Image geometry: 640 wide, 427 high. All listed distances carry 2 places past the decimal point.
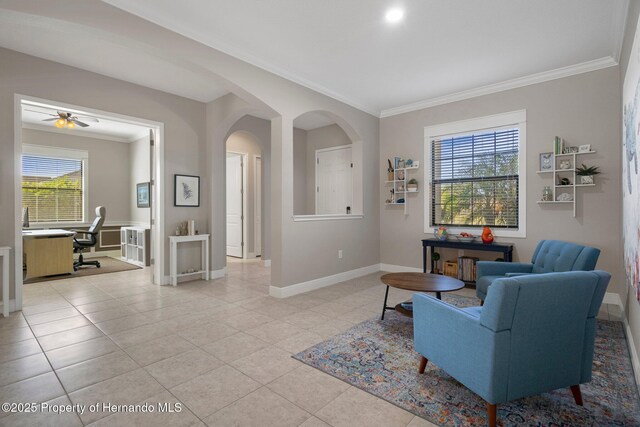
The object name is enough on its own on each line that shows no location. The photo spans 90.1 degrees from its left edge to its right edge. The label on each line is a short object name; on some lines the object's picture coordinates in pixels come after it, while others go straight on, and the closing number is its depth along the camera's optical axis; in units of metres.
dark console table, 4.18
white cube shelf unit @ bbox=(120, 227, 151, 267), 6.33
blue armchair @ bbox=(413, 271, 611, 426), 1.59
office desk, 5.20
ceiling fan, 5.08
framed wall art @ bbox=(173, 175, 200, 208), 4.91
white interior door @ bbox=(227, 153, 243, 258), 7.04
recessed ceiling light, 2.78
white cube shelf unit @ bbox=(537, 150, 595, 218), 3.81
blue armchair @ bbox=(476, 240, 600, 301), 2.80
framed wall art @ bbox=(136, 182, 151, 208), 7.21
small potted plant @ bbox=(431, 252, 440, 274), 4.91
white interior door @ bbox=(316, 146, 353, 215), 6.34
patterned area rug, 1.75
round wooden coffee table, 2.83
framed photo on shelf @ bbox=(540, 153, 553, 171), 4.02
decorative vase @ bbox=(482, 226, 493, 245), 4.41
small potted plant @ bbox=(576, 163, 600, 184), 3.69
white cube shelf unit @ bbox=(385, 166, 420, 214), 5.33
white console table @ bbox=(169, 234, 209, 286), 4.74
